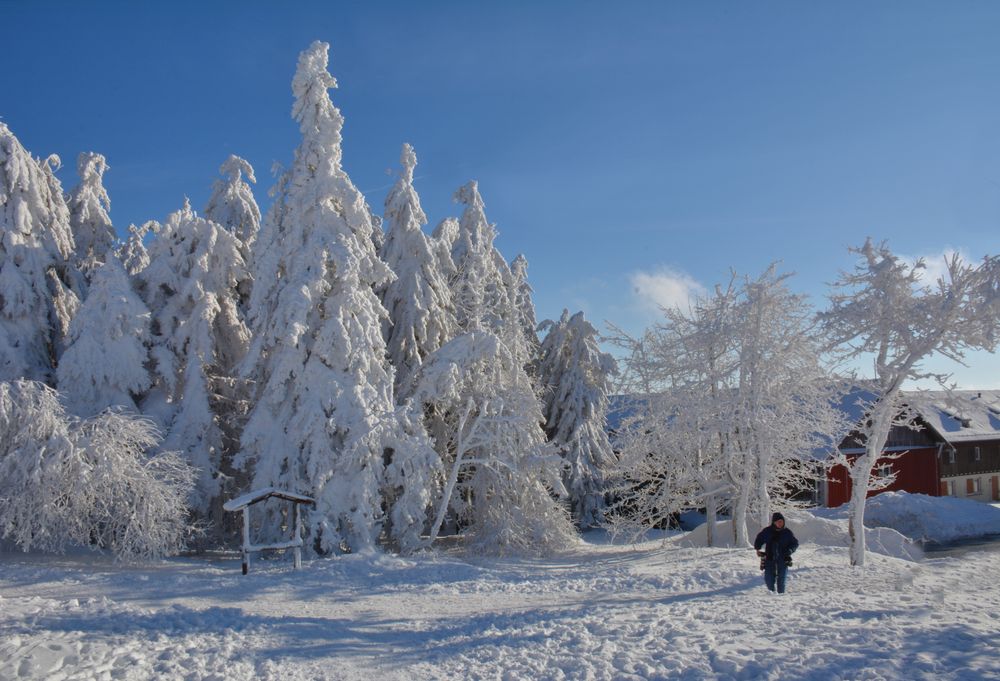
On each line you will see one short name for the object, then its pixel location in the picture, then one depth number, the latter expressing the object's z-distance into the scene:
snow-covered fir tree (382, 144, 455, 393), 24.89
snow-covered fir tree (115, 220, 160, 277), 27.92
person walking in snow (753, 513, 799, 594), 12.07
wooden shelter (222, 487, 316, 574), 16.33
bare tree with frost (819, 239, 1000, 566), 14.57
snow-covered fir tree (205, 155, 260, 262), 27.97
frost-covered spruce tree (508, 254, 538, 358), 34.06
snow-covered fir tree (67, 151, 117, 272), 26.31
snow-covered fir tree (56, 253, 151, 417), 19.78
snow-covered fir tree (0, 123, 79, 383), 20.12
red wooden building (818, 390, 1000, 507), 37.53
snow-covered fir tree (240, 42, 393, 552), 18.48
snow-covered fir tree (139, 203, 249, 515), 21.06
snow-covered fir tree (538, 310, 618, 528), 30.83
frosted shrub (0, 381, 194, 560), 15.86
